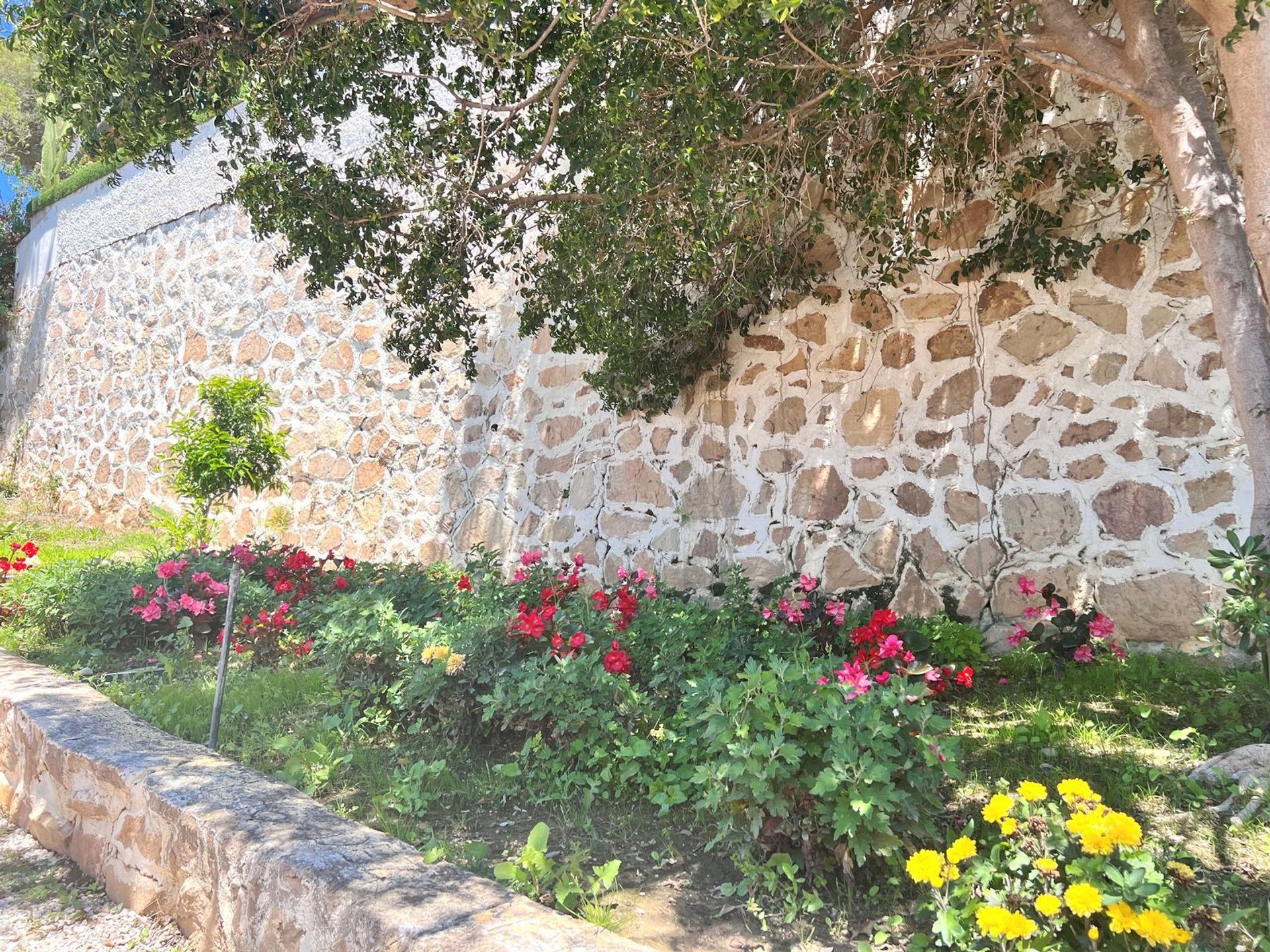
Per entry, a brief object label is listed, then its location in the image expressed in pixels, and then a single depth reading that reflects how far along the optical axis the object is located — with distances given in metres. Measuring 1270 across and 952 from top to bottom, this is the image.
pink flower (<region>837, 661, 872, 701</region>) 2.20
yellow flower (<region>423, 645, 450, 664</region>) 3.03
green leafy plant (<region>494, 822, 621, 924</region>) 2.02
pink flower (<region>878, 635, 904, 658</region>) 2.84
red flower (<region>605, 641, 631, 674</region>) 2.86
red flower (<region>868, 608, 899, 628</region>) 3.10
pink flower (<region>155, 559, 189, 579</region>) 4.56
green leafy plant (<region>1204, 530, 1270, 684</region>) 2.36
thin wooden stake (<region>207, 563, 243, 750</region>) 2.88
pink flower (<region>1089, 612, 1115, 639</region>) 3.35
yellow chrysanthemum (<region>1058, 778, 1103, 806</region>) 1.82
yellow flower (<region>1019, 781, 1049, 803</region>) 1.83
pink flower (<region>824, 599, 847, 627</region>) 3.57
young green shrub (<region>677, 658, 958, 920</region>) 1.97
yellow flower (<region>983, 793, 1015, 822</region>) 1.81
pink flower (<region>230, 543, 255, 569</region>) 5.05
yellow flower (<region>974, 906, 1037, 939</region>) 1.58
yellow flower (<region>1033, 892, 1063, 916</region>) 1.61
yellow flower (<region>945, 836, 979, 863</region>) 1.75
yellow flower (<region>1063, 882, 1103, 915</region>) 1.58
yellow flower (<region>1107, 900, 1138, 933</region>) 1.57
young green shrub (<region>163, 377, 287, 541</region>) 4.26
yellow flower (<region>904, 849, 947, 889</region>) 1.73
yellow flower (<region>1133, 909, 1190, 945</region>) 1.53
